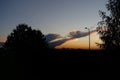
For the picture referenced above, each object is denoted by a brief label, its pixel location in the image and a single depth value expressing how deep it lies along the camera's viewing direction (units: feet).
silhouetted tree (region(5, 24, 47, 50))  94.73
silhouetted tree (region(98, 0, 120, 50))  46.21
